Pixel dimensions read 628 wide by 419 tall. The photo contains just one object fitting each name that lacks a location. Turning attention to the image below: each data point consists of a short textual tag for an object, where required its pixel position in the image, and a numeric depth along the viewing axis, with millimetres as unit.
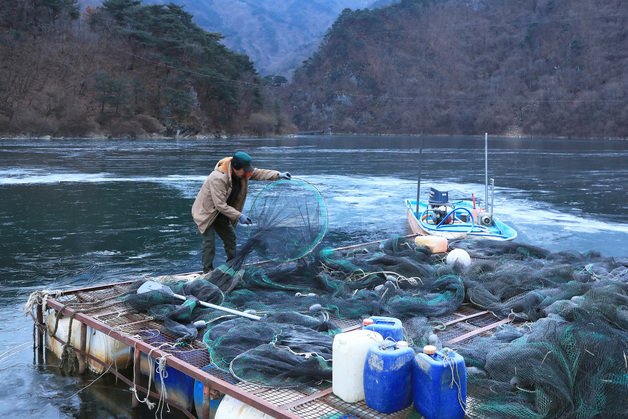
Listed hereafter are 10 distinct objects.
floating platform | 4117
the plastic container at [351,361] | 4016
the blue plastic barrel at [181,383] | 5113
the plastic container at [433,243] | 9156
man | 7043
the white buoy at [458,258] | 7845
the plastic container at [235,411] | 4219
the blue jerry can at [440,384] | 3695
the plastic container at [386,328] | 4402
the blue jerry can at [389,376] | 3814
